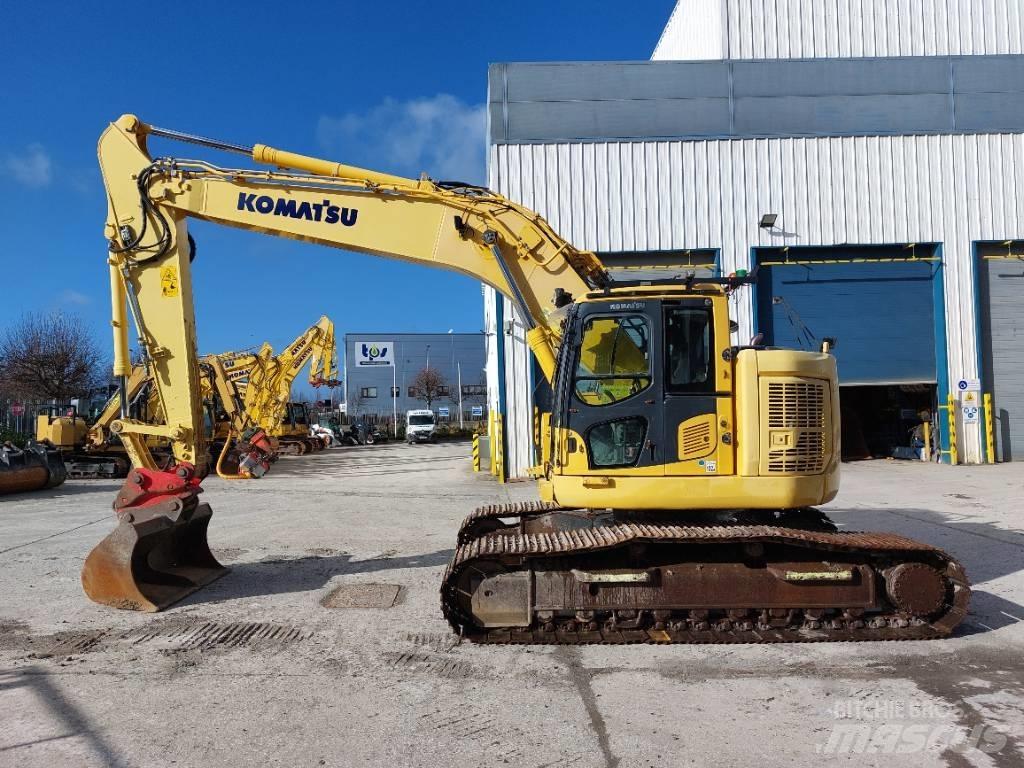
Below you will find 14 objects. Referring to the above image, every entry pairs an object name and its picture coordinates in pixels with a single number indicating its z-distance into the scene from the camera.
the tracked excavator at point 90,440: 20.91
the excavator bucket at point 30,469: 15.94
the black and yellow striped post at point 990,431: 18.33
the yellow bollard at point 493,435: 18.93
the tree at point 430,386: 61.56
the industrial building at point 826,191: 18.02
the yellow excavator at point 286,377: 26.88
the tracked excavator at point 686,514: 5.57
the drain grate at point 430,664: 5.07
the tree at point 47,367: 29.66
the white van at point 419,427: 43.06
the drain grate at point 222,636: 5.71
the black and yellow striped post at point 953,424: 18.39
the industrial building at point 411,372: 62.91
